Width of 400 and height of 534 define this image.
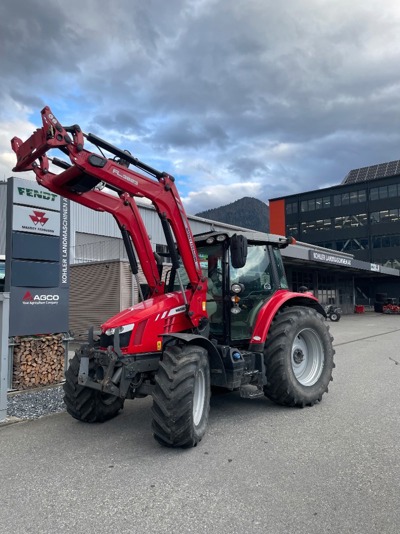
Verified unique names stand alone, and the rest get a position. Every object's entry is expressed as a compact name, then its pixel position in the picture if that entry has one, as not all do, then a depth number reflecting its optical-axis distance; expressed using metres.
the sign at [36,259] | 7.03
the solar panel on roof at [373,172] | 55.91
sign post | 5.51
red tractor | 4.27
